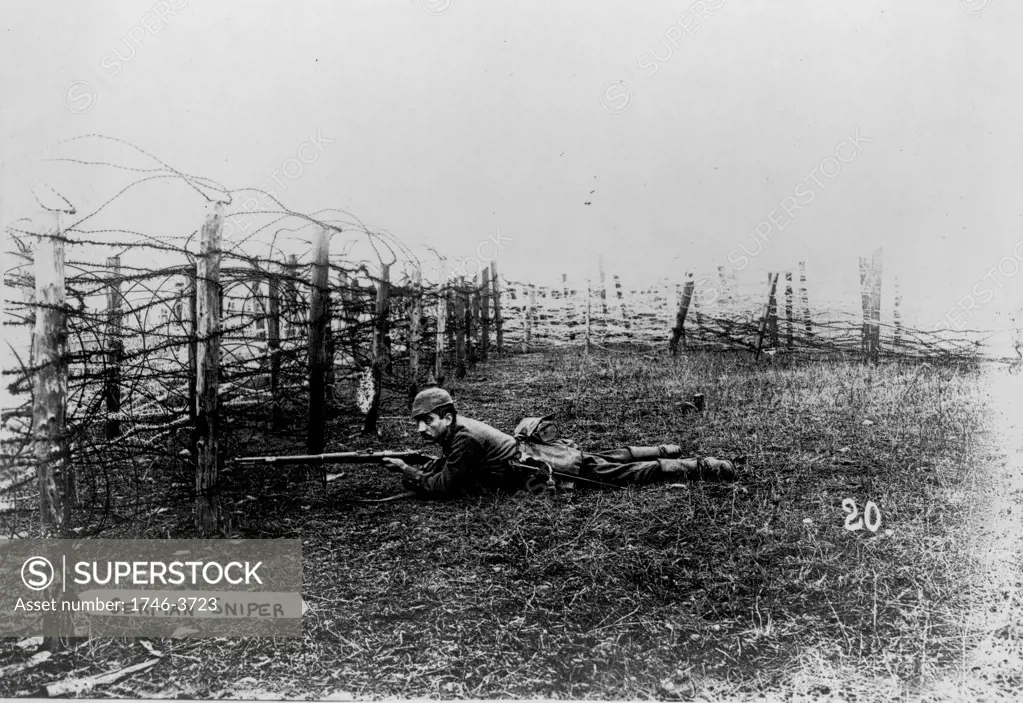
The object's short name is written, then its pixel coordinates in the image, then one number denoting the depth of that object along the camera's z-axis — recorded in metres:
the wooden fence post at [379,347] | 5.36
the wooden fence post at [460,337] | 7.83
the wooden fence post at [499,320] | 8.70
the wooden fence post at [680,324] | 8.36
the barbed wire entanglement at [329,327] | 2.81
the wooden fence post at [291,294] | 3.49
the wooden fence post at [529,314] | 6.89
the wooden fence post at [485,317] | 8.78
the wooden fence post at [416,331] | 5.91
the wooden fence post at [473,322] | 8.47
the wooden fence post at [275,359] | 4.98
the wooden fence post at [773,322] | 6.59
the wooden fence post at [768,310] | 5.11
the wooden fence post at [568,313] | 6.74
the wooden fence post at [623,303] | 5.98
